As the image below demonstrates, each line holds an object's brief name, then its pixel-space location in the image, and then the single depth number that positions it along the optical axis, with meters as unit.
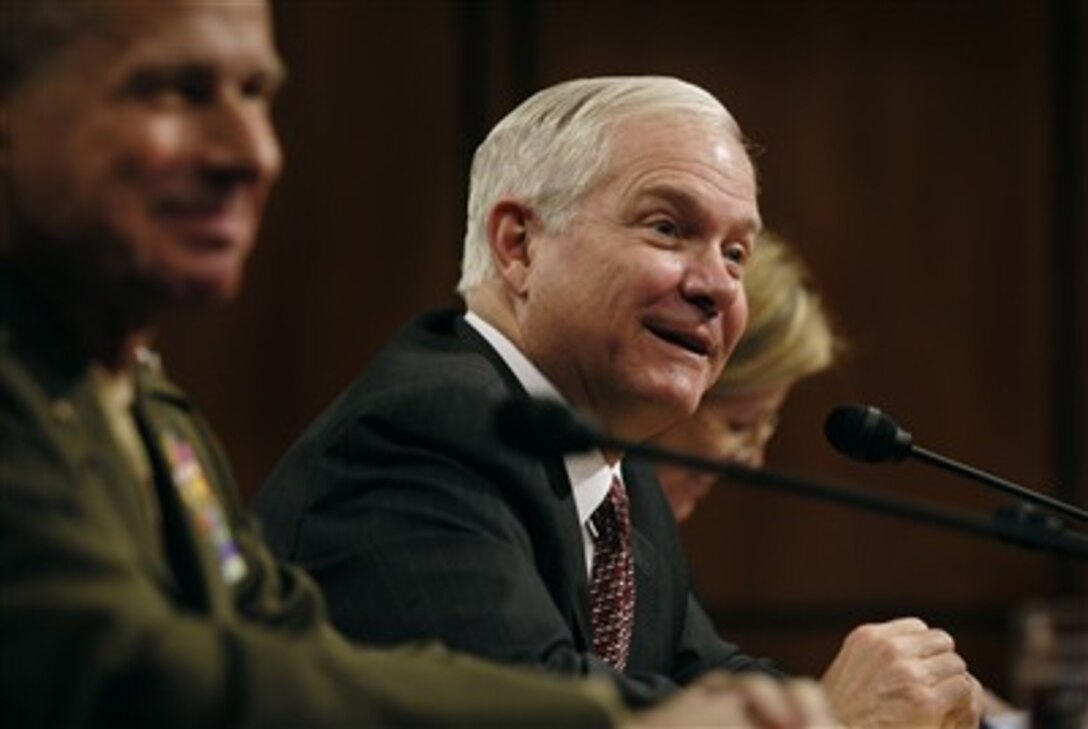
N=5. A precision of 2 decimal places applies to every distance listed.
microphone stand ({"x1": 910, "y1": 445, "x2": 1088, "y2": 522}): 4.61
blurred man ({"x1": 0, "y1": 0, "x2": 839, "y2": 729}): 2.70
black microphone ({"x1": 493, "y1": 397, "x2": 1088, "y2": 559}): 3.52
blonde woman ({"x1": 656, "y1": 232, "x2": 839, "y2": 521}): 7.60
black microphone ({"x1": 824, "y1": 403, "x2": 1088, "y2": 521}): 4.64
